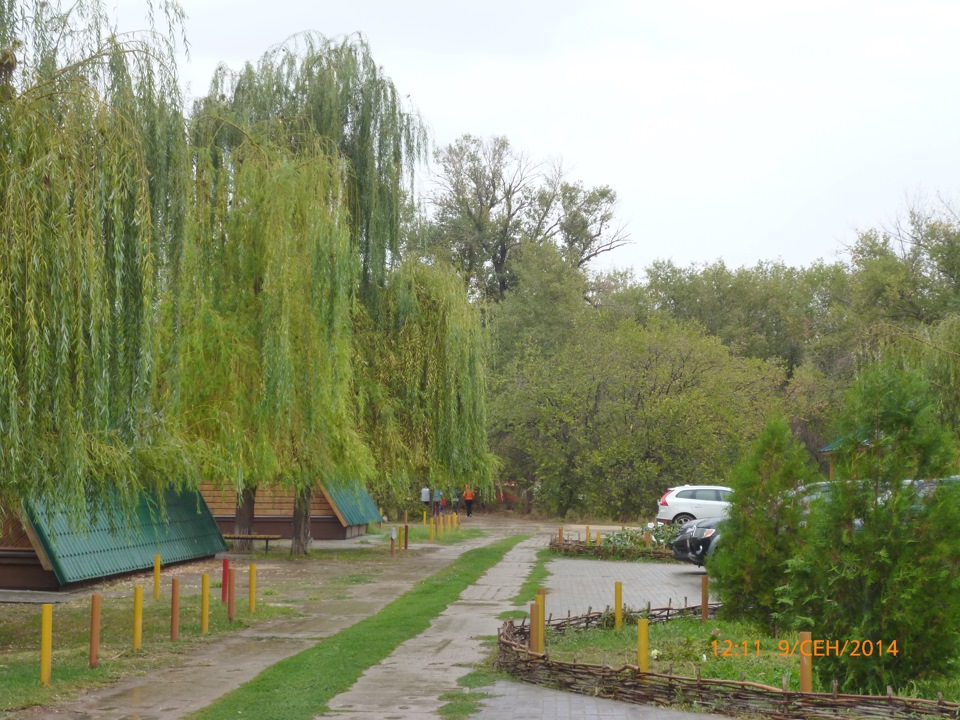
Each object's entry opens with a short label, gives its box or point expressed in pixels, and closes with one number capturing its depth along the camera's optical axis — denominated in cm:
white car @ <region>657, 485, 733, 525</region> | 3288
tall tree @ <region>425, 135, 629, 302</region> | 6012
